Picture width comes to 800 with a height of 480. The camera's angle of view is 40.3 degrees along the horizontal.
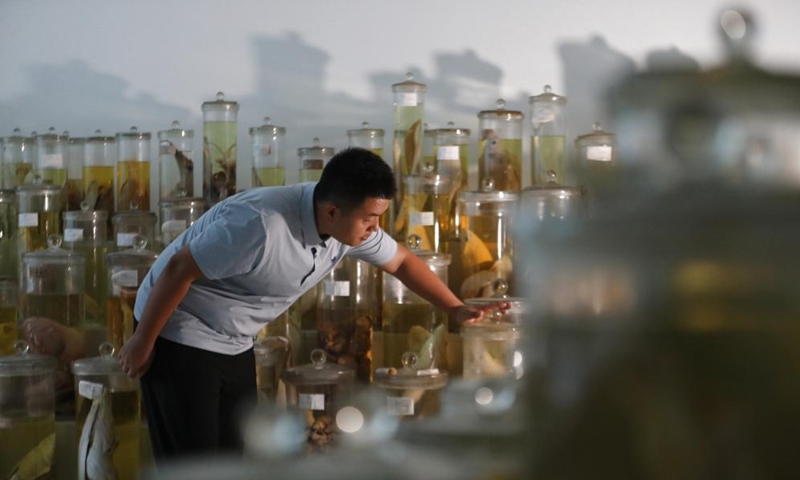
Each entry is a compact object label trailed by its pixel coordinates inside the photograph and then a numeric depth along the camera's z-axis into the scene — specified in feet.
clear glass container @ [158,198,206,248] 11.26
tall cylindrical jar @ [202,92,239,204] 11.51
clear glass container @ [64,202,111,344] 11.54
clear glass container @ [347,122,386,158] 11.78
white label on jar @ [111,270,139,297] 10.78
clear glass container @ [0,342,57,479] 10.19
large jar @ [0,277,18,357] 11.37
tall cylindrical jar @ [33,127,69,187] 12.05
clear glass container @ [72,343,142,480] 9.93
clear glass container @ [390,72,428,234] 11.50
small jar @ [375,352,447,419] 8.91
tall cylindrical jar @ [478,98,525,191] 11.37
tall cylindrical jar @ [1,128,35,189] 12.39
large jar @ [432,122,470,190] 11.35
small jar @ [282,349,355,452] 9.73
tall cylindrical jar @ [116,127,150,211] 11.91
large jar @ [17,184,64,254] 11.66
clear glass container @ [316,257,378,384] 10.64
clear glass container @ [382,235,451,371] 10.45
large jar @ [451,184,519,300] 10.73
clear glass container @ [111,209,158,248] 11.34
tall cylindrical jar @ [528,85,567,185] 11.49
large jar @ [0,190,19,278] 11.88
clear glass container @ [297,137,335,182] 11.64
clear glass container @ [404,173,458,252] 11.05
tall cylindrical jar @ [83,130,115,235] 12.01
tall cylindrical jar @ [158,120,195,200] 11.77
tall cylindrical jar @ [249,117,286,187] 11.96
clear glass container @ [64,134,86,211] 12.12
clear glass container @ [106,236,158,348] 10.80
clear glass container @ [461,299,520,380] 9.46
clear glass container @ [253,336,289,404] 10.44
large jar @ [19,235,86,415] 11.04
